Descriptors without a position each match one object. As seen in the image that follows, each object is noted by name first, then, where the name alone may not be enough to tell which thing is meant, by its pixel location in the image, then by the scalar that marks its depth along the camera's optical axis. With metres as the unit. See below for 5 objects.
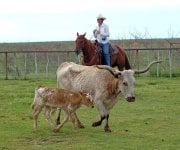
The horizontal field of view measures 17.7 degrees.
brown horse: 17.34
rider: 16.61
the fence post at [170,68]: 28.59
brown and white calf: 11.73
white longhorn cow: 11.78
